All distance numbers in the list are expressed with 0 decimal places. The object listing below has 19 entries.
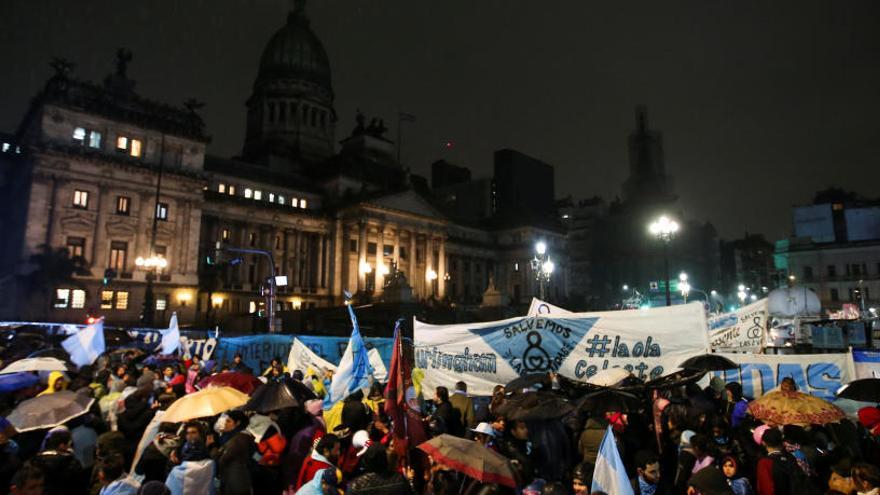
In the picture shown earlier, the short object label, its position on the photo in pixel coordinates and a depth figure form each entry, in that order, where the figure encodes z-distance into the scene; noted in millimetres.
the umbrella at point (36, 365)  11180
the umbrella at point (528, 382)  9641
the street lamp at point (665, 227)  24562
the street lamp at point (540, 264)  32416
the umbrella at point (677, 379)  7972
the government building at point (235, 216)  42469
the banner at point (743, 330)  12375
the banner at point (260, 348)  19391
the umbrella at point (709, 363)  9383
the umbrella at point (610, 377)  8877
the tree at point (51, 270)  40312
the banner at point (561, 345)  9875
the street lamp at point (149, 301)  33844
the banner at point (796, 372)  10602
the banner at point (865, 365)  10422
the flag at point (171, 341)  18422
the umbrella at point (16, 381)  10351
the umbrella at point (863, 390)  7887
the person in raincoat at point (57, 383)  9773
